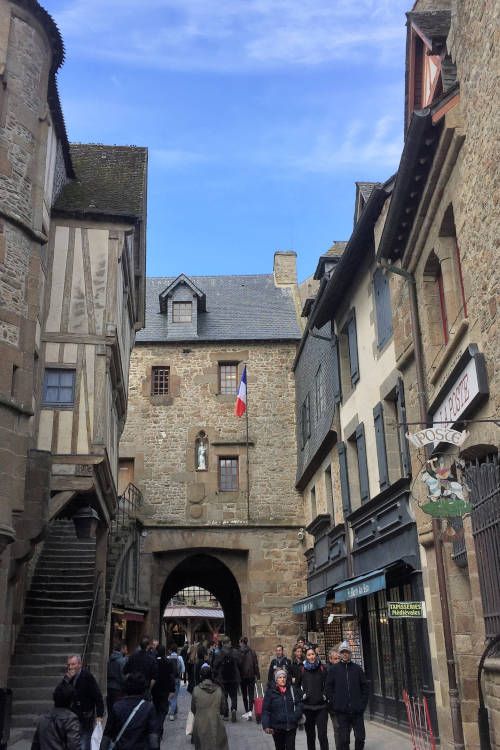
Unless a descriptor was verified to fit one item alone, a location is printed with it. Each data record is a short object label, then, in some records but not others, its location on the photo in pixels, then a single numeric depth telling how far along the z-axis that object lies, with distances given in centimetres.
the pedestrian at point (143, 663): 799
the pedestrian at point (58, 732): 494
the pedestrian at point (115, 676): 1017
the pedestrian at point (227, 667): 1187
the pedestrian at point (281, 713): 741
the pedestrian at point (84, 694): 658
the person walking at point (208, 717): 665
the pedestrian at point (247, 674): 1264
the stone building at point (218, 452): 2094
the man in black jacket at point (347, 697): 784
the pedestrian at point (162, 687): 927
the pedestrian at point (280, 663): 980
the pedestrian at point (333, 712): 798
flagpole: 2137
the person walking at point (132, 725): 511
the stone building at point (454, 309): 675
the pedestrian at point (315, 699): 825
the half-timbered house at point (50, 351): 1052
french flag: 2111
